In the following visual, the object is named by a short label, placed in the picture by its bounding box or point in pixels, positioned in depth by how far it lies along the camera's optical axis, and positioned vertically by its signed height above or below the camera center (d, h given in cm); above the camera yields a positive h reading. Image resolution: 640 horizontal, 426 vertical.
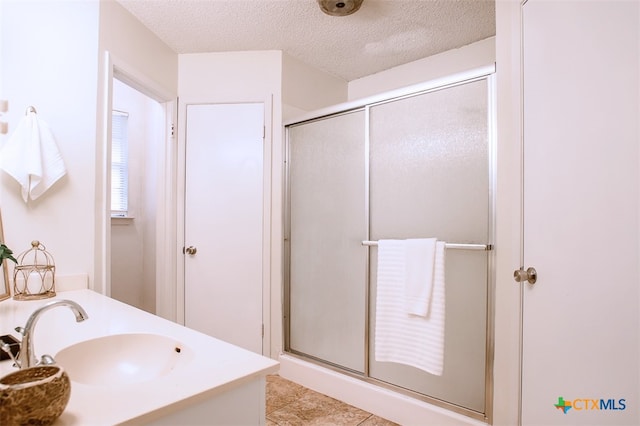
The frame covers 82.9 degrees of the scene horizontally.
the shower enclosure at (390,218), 169 -1
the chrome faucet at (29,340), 75 -26
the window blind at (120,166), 305 +43
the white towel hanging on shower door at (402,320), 169 -51
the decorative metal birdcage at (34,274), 149 -25
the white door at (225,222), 259 -4
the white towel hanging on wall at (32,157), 152 +25
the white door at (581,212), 91 +2
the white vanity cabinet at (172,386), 63 -34
